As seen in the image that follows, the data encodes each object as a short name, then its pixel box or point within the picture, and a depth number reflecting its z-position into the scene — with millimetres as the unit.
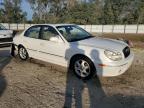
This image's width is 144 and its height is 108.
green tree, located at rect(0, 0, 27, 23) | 23230
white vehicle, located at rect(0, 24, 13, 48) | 5865
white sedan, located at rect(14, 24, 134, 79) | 3166
